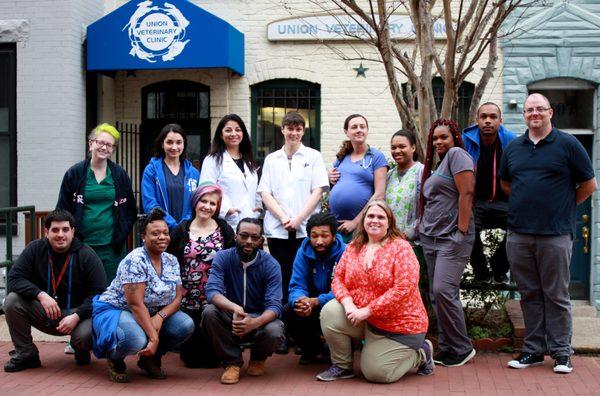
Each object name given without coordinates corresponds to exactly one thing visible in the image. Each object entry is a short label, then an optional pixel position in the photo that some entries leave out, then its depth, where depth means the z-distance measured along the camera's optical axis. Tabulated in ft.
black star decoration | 36.70
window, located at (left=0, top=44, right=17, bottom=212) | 36.14
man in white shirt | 23.67
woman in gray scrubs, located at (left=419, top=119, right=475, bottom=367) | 21.48
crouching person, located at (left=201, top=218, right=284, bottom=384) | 20.74
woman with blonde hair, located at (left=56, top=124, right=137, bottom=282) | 23.36
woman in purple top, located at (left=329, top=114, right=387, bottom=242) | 23.53
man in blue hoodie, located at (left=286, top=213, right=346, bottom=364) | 21.74
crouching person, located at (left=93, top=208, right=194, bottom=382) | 20.44
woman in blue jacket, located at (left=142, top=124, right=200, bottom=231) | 23.35
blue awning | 34.81
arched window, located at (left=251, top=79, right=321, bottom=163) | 37.55
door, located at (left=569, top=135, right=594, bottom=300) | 35.63
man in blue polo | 20.94
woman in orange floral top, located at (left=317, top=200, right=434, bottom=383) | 20.26
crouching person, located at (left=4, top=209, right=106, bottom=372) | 21.48
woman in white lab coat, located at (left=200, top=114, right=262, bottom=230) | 23.70
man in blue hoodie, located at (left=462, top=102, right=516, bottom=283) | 22.86
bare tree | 24.81
